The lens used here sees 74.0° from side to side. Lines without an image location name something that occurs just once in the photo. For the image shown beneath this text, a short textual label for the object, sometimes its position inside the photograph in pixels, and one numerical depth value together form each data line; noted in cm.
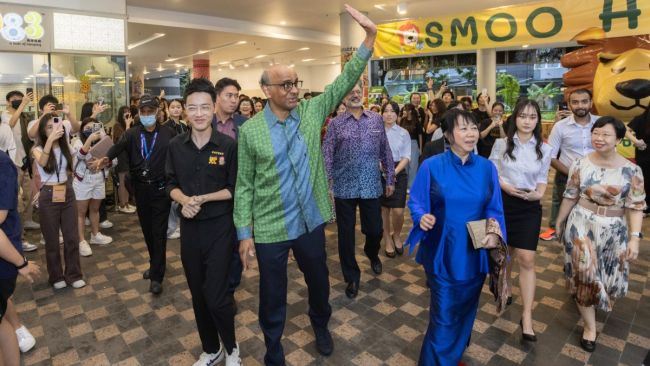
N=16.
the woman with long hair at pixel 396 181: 436
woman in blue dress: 215
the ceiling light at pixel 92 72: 746
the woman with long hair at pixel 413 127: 676
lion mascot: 512
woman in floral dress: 258
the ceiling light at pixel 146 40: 1288
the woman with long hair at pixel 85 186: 458
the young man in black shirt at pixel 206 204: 228
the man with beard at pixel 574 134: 357
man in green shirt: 225
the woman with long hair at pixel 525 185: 285
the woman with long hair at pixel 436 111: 574
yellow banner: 471
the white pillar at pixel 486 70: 1425
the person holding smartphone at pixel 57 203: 355
